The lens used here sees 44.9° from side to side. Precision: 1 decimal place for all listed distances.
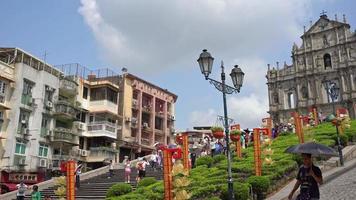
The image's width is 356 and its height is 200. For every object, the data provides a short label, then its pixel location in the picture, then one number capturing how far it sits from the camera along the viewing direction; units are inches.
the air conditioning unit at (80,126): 1844.0
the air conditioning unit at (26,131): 1539.1
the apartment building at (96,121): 1854.1
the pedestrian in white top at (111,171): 1288.1
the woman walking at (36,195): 768.3
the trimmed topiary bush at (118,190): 873.2
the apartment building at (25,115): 1455.5
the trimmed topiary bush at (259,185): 684.7
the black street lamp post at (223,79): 582.9
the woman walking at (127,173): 1104.6
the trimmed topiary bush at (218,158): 1114.8
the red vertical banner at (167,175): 568.1
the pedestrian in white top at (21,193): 948.0
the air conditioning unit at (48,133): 1653.2
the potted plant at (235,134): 877.8
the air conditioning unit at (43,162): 1559.9
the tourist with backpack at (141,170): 1077.8
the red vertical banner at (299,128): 1042.7
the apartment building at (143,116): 2119.8
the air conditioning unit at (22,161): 1484.7
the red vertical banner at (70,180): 606.5
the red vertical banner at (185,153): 908.6
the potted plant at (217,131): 842.8
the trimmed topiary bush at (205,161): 1099.1
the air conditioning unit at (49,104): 1663.5
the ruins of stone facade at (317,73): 2486.5
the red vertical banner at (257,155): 764.0
